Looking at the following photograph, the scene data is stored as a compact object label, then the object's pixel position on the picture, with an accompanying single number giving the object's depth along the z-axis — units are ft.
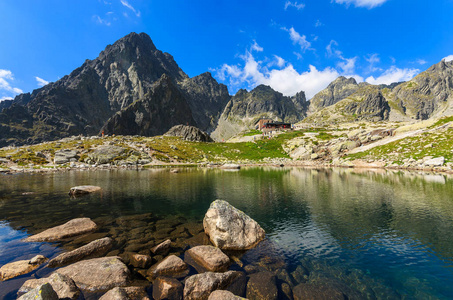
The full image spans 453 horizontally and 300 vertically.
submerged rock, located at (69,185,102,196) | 113.39
